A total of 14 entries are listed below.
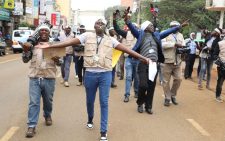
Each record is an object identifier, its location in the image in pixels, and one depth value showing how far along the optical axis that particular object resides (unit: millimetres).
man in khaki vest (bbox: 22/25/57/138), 5092
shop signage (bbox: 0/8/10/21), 32283
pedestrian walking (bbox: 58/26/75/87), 9677
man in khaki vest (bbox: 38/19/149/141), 4946
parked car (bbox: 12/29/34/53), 24303
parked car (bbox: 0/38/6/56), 20806
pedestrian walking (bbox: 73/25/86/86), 9545
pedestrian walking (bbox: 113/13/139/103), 7698
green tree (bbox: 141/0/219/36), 28152
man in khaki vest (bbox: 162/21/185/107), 7406
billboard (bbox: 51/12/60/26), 48430
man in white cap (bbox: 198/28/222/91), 9898
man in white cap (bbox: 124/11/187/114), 6389
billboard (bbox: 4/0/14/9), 31588
